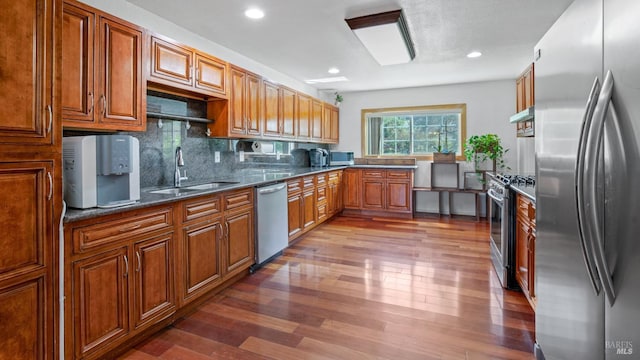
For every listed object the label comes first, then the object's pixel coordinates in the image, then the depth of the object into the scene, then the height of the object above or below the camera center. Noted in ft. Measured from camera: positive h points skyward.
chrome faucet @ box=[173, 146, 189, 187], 9.67 +0.25
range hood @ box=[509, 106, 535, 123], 10.54 +1.98
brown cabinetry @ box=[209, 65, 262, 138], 10.93 +2.32
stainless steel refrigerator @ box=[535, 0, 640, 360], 2.96 -0.07
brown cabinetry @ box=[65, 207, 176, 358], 5.34 -1.91
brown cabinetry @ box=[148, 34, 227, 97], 8.17 +2.96
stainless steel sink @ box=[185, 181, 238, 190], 9.91 -0.34
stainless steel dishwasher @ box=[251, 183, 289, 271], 10.50 -1.63
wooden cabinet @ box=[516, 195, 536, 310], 7.34 -1.73
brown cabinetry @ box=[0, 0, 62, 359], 4.35 -0.02
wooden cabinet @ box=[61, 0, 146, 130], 6.24 +2.15
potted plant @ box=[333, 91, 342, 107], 20.75 +4.82
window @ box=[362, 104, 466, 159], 19.25 +2.70
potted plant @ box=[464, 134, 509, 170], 16.88 +1.28
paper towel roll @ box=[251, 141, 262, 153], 13.90 +1.20
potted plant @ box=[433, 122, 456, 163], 18.53 +1.10
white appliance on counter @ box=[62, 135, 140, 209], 5.67 +0.08
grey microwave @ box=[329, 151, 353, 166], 19.10 +0.96
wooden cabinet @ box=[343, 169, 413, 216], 18.55 -0.94
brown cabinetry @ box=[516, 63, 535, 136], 12.77 +3.36
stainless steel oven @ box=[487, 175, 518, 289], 9.00 -1.80
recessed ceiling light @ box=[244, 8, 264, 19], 9.04 +4.55
